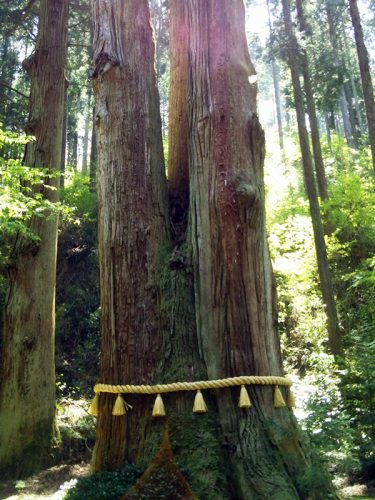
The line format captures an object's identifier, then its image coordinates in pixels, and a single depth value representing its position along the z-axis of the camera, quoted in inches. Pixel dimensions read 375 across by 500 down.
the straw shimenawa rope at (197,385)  138.7
